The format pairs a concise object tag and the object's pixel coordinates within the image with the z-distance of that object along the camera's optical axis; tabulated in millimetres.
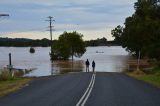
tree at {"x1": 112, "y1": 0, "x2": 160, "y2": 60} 70150
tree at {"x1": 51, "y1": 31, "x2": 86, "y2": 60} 141375
